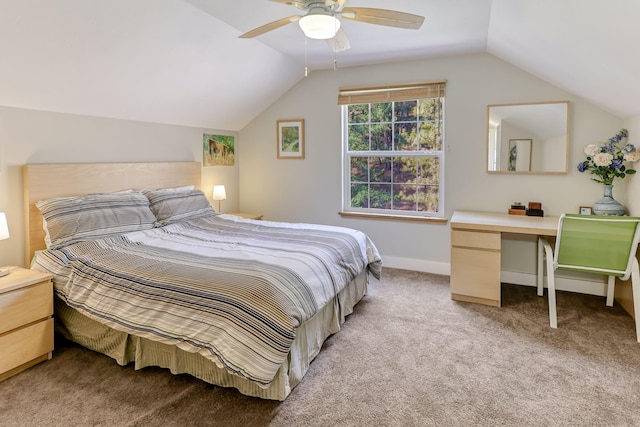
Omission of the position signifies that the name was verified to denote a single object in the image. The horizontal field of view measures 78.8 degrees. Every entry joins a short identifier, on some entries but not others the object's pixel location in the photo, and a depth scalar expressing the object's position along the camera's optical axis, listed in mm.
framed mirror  3504
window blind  3949
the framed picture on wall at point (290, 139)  4684
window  4105
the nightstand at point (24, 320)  2203
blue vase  3180
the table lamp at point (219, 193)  4527
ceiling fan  2049
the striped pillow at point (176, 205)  3465
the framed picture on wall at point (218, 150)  4516
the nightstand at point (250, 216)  4549
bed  1960
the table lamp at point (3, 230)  2375
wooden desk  3178
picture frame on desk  3445
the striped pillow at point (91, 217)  2725
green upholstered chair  2619
